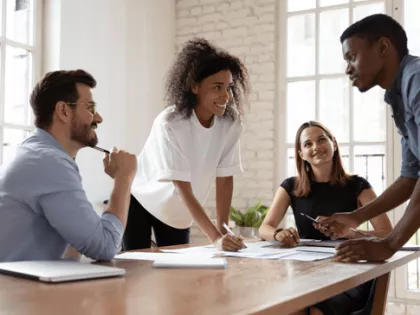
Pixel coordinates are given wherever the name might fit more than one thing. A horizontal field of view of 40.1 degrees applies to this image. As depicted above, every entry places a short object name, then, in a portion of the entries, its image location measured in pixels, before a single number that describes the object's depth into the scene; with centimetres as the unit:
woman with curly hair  224
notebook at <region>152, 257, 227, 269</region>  142
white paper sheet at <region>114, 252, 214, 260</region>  162
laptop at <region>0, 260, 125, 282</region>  117
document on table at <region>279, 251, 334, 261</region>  167
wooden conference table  92
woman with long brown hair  257
